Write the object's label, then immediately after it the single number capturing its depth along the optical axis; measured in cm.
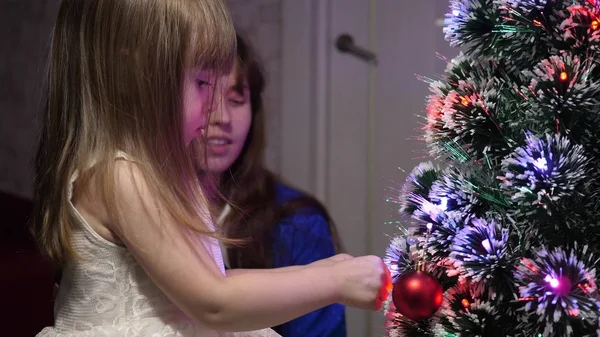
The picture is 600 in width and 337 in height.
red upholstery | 170
